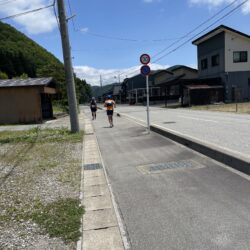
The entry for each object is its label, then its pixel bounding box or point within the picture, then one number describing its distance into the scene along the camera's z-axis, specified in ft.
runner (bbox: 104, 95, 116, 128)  55.88
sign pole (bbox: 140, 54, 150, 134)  43.39
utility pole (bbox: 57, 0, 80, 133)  46.09
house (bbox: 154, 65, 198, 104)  186.12
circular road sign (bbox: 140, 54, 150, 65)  43.52
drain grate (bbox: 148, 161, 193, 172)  22.47
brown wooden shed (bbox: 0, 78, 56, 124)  72.95
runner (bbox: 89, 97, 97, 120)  82.94
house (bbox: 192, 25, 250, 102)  125.80
